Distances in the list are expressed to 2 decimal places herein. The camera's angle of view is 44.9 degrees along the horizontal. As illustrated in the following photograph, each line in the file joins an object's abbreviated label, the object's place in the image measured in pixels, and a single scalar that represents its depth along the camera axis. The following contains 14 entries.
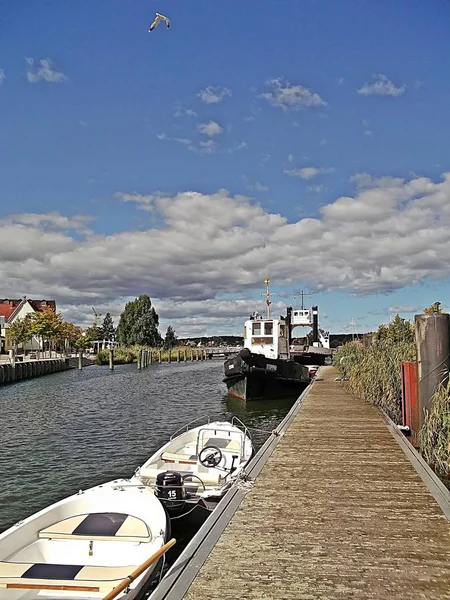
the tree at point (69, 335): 74.19
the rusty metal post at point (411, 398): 10.23
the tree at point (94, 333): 109.00
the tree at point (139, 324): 92.43
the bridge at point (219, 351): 102.50
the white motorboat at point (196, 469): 7.90
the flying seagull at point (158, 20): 8.01
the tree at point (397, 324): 50.69
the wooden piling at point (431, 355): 9.18
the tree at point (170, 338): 111.14
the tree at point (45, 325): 64.31
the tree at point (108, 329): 123.75
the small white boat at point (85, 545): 5.42
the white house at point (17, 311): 76.49
